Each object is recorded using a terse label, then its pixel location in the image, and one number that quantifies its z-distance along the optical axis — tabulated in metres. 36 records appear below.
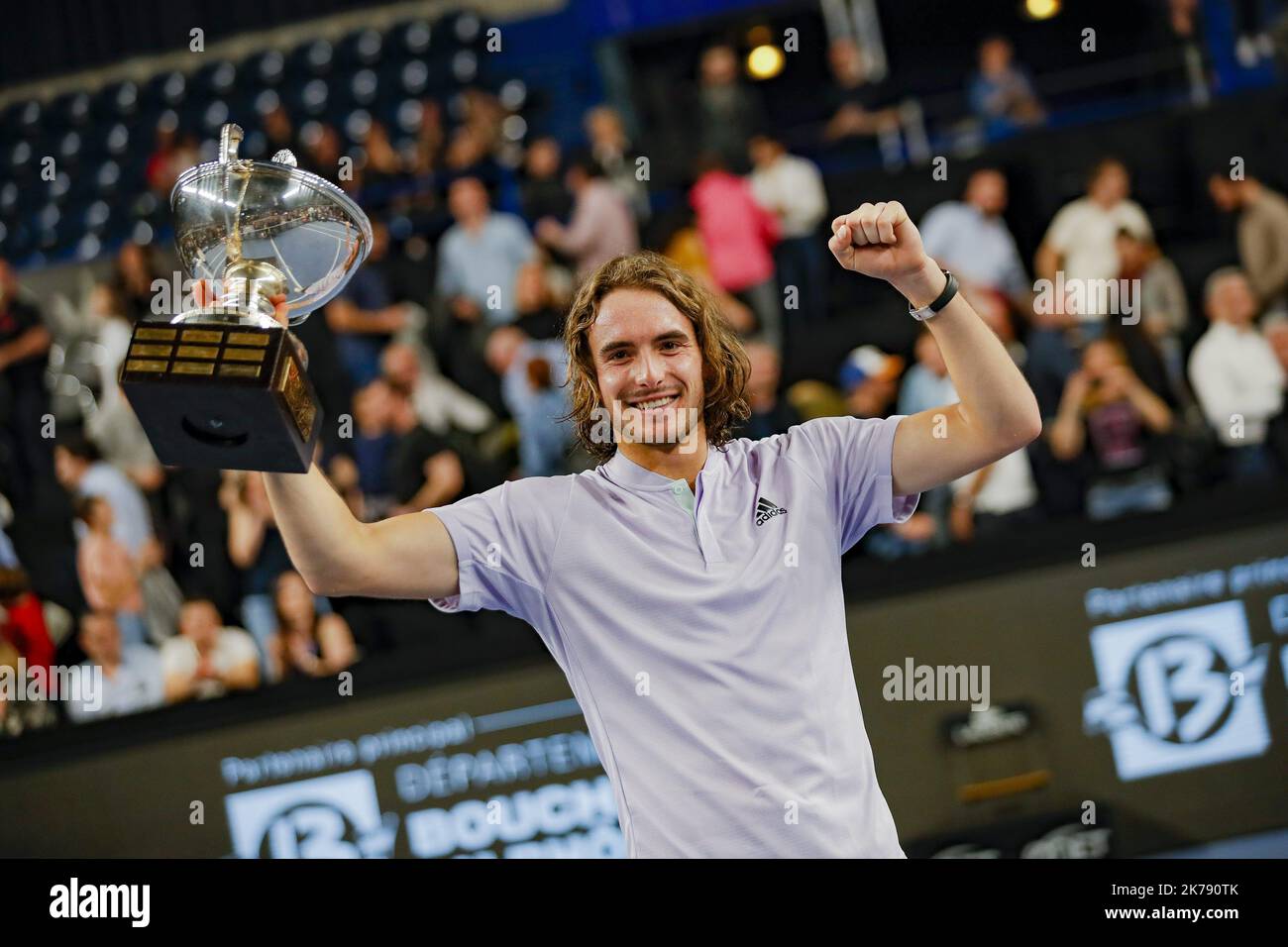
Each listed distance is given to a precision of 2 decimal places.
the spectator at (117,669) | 7.10
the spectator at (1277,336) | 7.54
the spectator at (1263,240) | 8.22
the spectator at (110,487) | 7.78
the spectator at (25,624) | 7.06
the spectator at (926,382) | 7.45
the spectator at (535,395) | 7.68
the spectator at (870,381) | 7.61
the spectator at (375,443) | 7.71
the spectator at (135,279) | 9.09
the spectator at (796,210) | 8.88
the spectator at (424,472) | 7.41
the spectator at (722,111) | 10.41
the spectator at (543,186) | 9.45
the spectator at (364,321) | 8.88
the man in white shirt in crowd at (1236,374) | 7.27
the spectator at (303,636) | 6.95
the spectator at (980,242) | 8.35
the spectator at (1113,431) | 7.21
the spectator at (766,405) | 7.33
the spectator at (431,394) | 8.02
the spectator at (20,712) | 6.61
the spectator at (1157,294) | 7.87
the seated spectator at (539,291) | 8.66
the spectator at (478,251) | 8.86
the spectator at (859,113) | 11.21
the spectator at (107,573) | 7.41
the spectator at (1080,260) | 7.74
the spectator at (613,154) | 9.46
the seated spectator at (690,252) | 8.56
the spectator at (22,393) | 8.80
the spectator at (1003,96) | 10.38
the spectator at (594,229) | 9.09
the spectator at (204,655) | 7.00
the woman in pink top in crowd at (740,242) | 8.62
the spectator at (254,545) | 7.37
